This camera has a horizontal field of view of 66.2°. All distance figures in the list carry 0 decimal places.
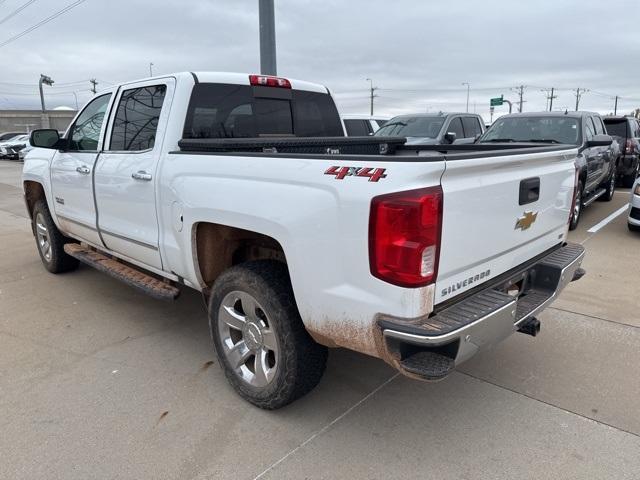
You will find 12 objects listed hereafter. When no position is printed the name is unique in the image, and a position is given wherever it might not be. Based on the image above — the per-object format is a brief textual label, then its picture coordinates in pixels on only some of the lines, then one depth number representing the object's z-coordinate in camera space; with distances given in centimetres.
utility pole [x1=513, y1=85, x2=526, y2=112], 7843
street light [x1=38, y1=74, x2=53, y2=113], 3969
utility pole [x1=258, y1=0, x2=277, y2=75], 898
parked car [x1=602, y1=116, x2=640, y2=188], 1138
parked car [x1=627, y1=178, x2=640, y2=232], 714
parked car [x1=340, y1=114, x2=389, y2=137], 1329
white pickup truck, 221
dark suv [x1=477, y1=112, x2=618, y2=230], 762
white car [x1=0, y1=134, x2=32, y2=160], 2978
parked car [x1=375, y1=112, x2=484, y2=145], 1103
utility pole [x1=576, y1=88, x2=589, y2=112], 9122
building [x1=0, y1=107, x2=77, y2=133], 6183
